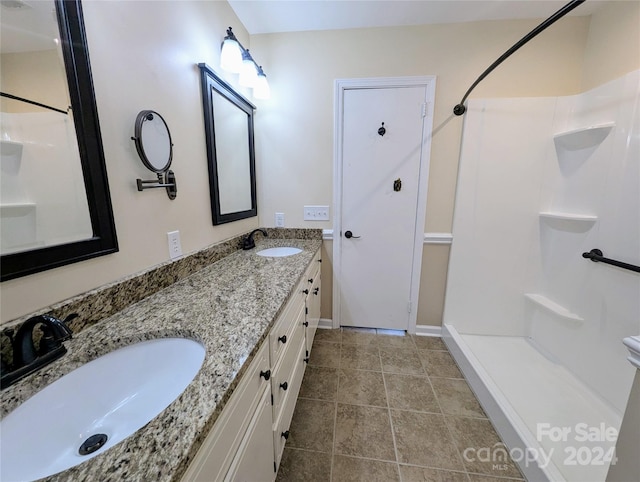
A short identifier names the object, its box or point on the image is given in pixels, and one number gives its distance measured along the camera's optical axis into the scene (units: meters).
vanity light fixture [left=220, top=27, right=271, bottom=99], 1.44
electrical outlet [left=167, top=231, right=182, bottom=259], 1.16
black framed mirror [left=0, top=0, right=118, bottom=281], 0.68
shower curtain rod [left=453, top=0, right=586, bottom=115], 1.00
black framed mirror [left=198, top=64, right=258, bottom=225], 1.44
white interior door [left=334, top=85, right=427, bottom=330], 1.93
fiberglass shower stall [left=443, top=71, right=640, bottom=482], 1.33
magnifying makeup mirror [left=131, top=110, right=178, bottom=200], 0.96
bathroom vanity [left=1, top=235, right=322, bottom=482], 0.42
